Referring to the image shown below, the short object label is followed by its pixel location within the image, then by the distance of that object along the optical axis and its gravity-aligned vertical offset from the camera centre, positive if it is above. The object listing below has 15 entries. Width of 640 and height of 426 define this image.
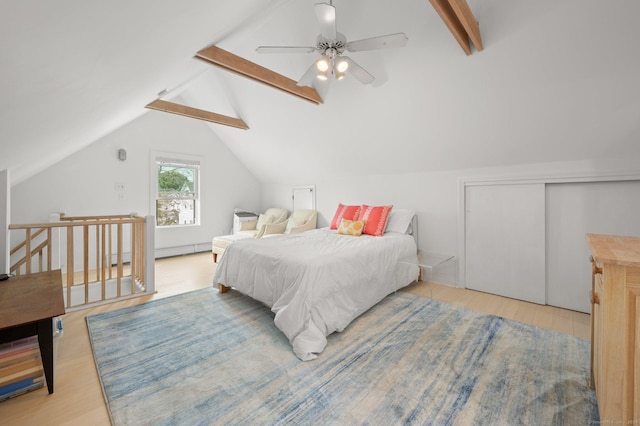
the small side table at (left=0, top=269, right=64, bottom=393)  1.47 -0.56
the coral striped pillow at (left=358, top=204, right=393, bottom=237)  3.51 -0.07
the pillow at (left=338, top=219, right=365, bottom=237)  3.54 -0.18
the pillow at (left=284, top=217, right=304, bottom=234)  5.01 -0.20
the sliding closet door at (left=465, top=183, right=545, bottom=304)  2.94 -0.31
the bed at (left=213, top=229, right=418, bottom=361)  2.10 -0.59
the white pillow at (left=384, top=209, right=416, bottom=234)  3.66 -0.11
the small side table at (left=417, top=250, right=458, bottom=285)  3.17 -0.57
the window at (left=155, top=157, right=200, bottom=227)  5.07 +0.42
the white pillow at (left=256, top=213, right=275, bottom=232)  5.40 -0.13
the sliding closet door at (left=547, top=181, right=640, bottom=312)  2.52 -0.11
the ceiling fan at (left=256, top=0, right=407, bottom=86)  1.73 +1.18
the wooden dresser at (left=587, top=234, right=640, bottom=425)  1.05 -0.49
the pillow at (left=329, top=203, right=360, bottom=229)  3.88 -0.01
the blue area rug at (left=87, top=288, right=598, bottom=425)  1.46 -1.04
